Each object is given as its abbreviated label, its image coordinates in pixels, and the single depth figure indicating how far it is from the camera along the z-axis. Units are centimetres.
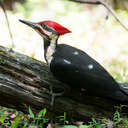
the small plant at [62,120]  823
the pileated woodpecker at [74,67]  755
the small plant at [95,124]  779
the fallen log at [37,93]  799
